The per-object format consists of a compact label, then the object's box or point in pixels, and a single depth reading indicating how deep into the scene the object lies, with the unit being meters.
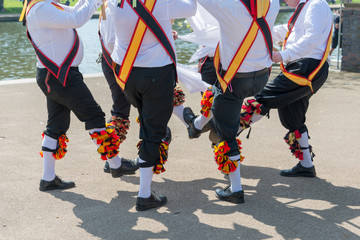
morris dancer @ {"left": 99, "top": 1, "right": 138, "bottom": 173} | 4.81
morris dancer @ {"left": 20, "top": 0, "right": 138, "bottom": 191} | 4.07
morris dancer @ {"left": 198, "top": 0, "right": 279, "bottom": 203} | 3.83
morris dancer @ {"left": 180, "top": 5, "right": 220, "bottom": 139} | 4.76
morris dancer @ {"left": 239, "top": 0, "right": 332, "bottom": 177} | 4.36
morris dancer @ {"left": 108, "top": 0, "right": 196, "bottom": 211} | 3.74
